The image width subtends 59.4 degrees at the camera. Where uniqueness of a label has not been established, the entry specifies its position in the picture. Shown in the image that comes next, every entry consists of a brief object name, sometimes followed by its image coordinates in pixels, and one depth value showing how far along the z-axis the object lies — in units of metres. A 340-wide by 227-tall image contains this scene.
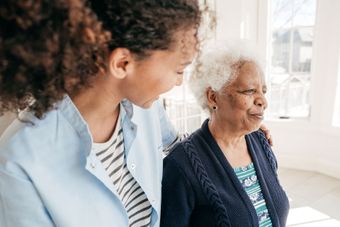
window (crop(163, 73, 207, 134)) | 2.88
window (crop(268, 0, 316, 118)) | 3.04
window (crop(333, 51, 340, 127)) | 2.90
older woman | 1.03
